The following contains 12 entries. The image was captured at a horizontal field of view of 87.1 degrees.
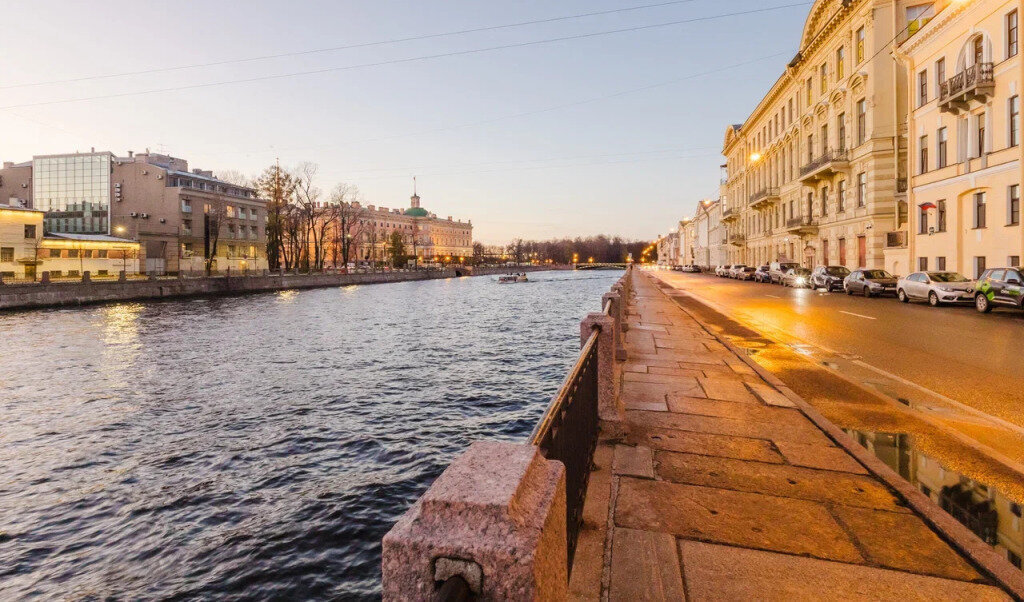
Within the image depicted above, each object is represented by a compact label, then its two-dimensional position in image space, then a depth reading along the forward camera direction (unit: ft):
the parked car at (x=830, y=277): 100.89
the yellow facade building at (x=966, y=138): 72.64
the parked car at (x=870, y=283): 83.05
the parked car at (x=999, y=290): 53.42
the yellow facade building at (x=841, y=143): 109.40
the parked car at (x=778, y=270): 134.41
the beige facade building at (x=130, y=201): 212.64
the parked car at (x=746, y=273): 169.37
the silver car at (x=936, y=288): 64.75
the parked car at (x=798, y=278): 117.29
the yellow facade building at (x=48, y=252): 142.82
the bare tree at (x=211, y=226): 218.38
